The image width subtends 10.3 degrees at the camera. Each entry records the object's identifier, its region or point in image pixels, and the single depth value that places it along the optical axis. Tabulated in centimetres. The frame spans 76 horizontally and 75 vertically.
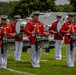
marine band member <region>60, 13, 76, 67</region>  1527
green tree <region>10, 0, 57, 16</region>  7850
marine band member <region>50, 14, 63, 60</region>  1784
